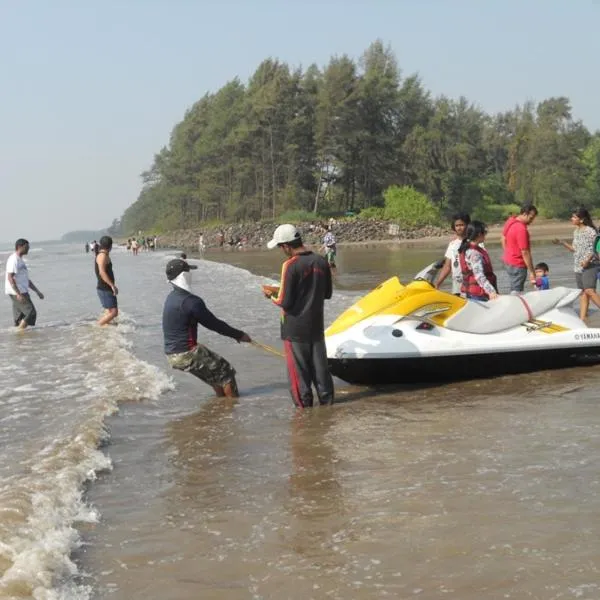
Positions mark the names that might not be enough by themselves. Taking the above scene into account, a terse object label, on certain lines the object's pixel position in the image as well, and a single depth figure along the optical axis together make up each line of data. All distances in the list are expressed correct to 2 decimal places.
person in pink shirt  9.81
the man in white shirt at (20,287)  13.65
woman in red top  8.41
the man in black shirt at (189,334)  7.44
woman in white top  10.32
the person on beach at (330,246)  26.83
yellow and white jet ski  7.36
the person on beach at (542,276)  11.48
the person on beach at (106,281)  13.02
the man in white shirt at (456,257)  8.97
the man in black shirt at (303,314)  6.82
